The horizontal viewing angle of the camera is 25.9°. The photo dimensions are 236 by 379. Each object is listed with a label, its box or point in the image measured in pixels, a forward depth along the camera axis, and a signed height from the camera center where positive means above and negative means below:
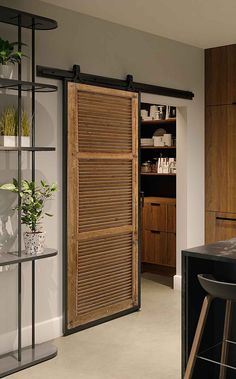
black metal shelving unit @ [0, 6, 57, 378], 3.49 -0.23
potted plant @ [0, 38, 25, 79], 3.47 +0.84
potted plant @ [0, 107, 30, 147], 3.57 +0.36
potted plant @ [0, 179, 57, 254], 3.63 -0.26
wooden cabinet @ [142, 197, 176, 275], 6.20 -0.65
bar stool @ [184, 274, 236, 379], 2.61 -0.72
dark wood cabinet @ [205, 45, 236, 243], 5.62 +0.41
